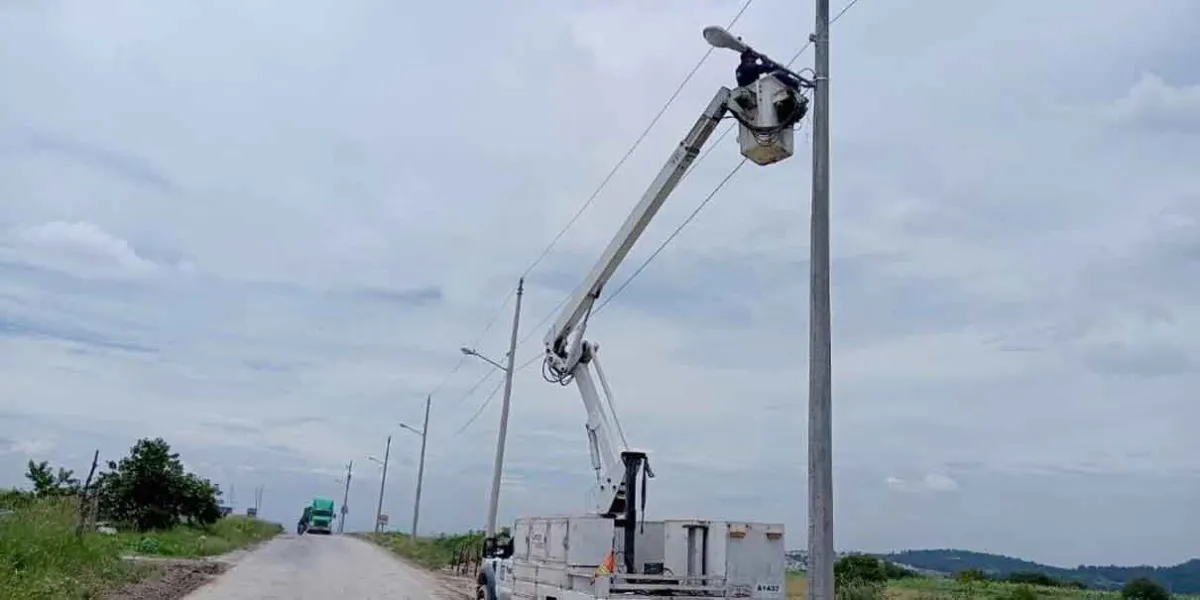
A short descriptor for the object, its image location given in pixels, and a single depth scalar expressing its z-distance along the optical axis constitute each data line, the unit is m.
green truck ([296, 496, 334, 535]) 90.19
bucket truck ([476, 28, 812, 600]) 12.49
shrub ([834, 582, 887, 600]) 19.73
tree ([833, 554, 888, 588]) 27.86
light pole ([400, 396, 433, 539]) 60.78
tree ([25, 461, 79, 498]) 40.48
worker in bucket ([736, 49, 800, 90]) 12.11
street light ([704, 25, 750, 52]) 10.87
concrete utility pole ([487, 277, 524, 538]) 30.97
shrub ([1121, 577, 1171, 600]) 26.64
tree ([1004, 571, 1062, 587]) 37.49
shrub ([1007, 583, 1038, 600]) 22.44
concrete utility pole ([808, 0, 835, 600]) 9.33
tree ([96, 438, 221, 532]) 45.28
